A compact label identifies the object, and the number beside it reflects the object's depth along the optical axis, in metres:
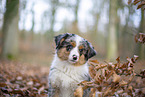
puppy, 3.46
